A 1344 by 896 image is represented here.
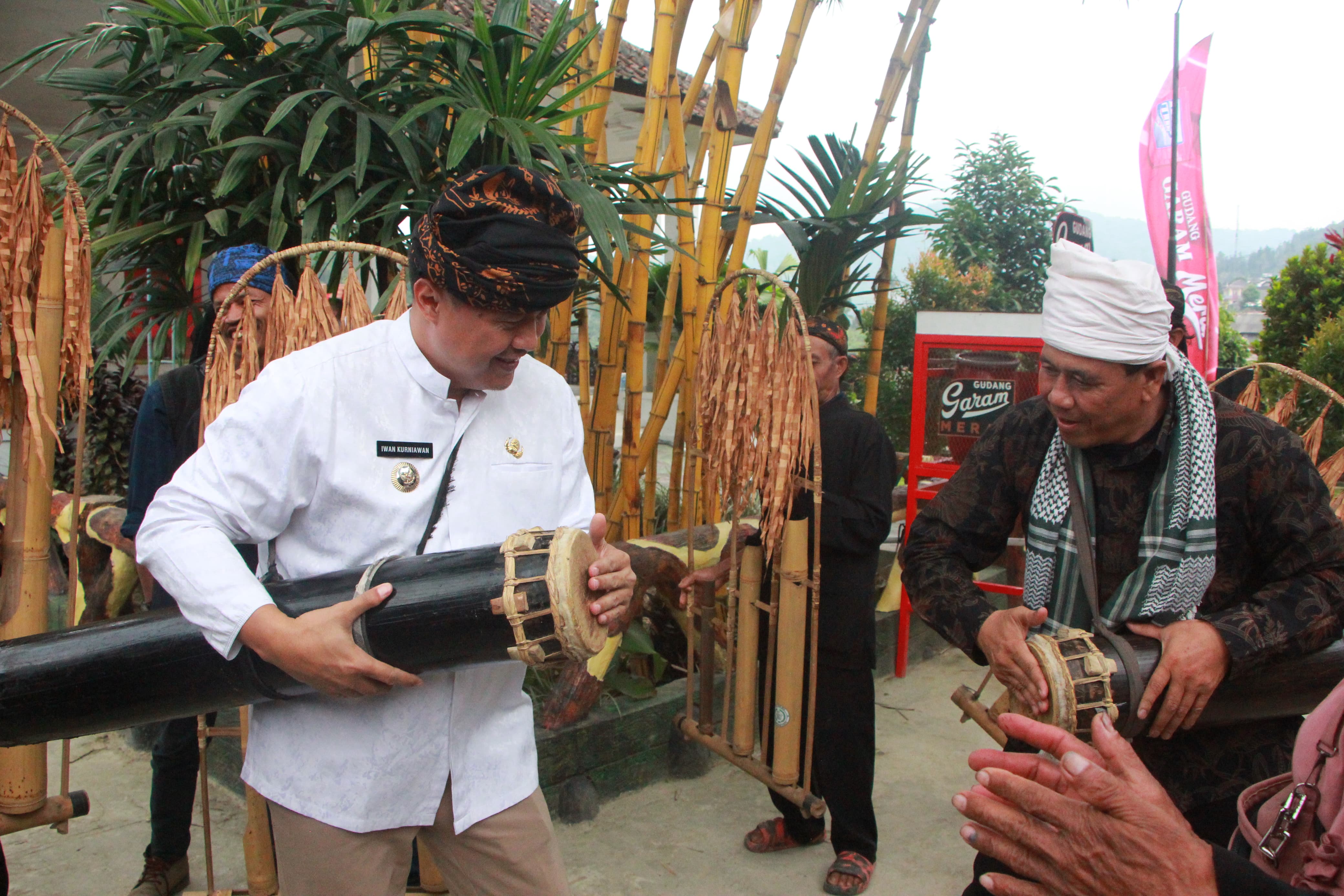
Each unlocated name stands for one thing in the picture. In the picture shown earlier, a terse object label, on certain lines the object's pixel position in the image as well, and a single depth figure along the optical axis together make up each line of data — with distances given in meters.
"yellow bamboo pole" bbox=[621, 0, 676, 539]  3.54
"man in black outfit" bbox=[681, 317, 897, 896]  3.22
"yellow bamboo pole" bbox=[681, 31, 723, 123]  4.37
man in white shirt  1.46
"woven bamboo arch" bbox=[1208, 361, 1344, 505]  3.71
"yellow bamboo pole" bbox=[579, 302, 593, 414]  4.27
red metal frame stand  4.84
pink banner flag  7.99
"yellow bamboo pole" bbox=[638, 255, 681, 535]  4.18
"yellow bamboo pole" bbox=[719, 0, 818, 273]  3.76
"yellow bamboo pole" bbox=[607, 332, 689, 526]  3.83
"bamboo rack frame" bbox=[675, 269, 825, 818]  2.96
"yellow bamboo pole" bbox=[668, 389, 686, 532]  4.26
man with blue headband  2.64
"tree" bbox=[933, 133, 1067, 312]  12.23
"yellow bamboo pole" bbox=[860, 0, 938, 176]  4.66
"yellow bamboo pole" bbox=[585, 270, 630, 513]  3.80
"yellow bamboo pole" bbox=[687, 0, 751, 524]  3.56
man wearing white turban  1.74
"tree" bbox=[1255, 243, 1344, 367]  7.47
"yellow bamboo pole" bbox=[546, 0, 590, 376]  3.68
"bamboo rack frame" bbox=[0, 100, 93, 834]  2.12
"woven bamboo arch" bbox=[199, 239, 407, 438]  2.41
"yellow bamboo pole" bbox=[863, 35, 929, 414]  4.97
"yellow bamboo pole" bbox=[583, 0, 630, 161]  3.64
